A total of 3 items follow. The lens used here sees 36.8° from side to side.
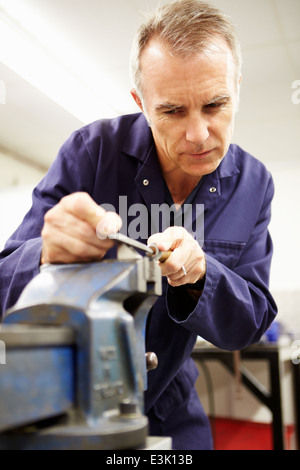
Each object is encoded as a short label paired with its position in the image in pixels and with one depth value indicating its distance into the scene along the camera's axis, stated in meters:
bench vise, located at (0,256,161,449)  0.33
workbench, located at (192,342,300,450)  2.33
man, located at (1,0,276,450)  0.79
